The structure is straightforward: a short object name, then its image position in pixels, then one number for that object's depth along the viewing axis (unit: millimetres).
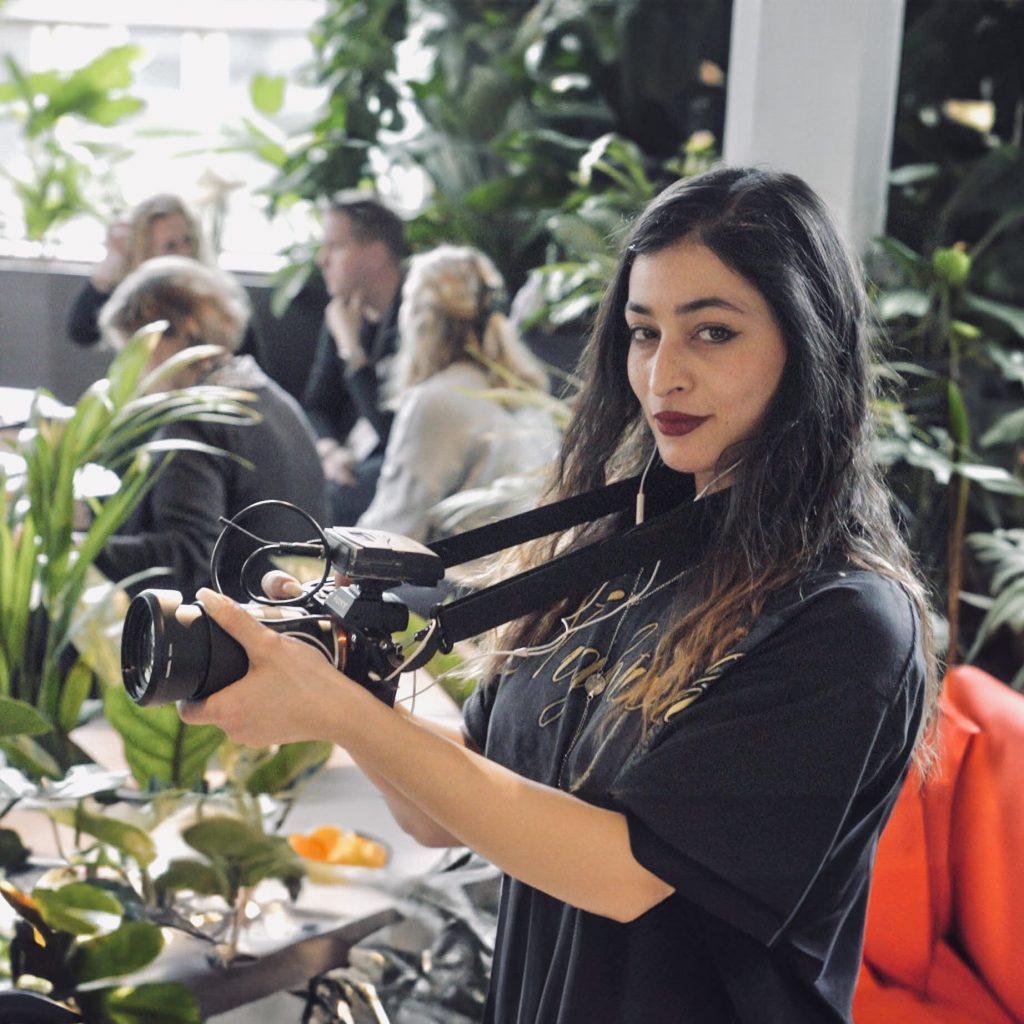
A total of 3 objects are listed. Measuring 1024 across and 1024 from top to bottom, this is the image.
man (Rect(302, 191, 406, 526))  3990
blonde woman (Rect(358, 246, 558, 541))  3082
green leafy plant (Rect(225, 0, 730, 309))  4207
